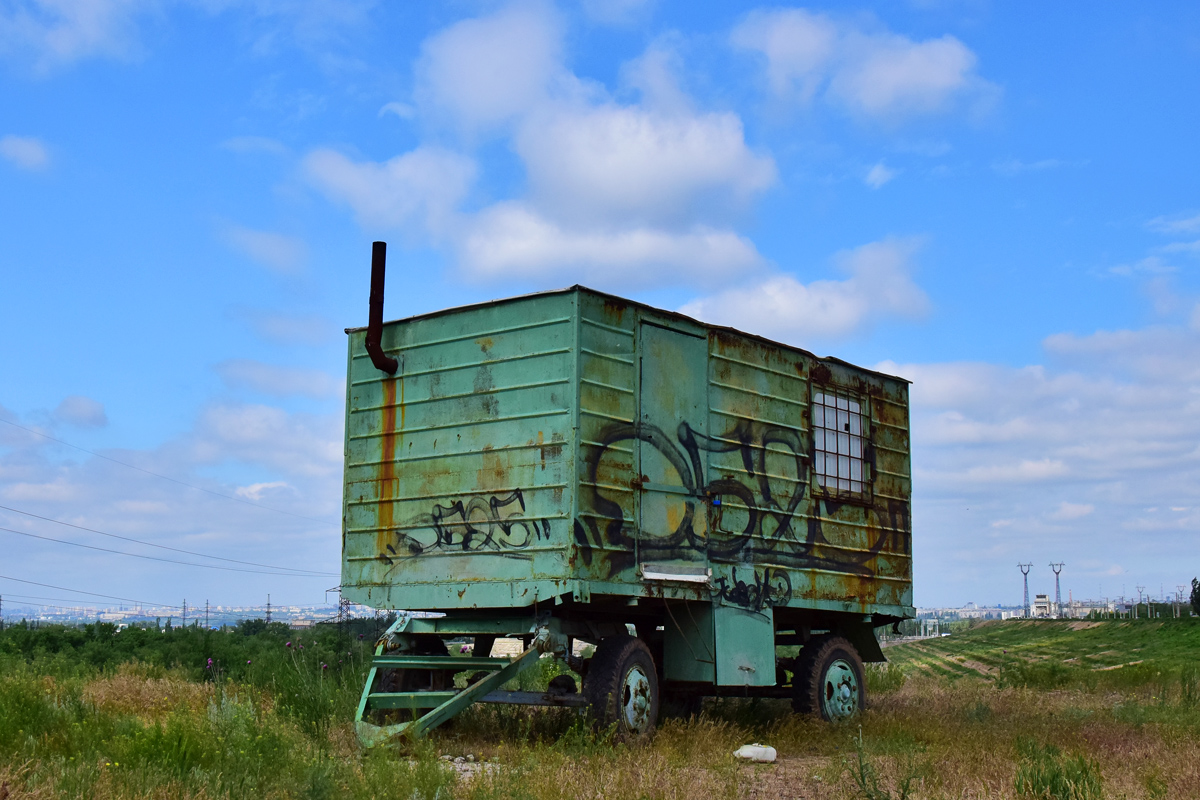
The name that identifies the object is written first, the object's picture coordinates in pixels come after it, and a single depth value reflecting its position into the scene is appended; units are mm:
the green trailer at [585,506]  9391
